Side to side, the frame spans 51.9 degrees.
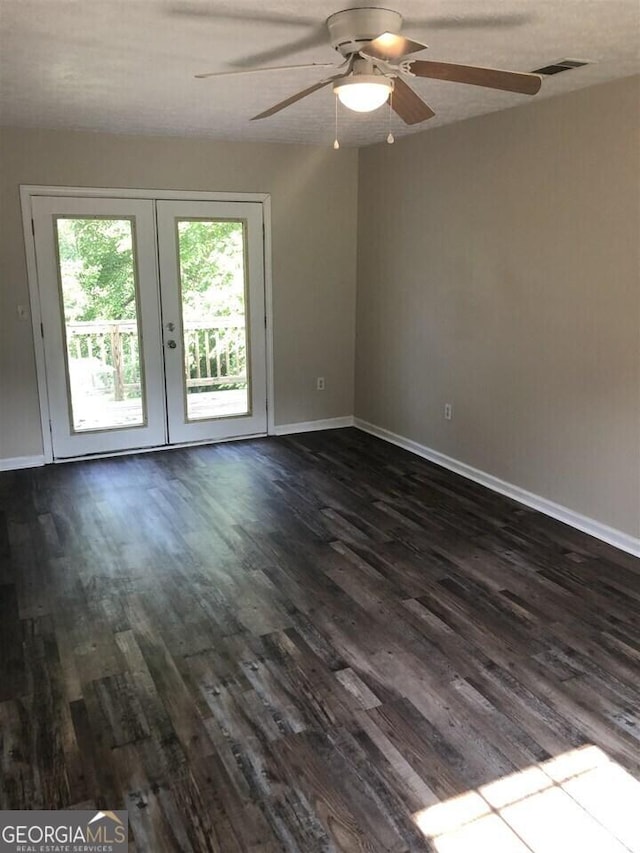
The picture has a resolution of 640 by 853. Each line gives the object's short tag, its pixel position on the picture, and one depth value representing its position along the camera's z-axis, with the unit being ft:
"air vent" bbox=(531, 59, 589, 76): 9.97
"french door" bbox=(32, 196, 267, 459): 16.11
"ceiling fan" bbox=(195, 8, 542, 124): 7.62
